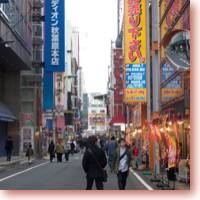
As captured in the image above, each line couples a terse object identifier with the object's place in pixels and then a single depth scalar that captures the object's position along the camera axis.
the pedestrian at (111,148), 27.14
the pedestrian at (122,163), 15.58
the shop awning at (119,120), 59.12
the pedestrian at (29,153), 37.11
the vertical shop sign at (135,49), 29.30
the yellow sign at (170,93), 25.14
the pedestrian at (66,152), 41.29
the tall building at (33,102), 53.91
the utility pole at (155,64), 23.99
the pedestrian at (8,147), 38.10
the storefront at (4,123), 44.83
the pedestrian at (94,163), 12.93
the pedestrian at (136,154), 29.51
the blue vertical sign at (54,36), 46.68
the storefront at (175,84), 12.91
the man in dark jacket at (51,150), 39.72
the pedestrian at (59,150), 38.50
